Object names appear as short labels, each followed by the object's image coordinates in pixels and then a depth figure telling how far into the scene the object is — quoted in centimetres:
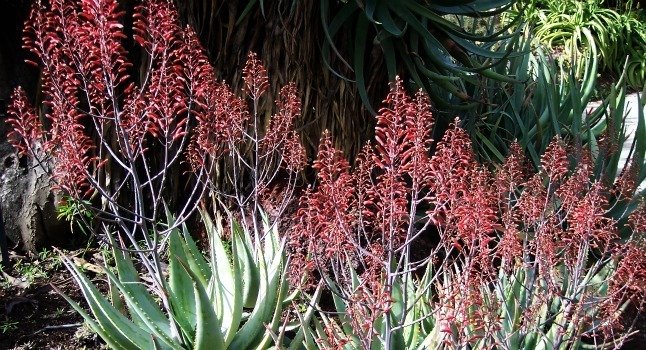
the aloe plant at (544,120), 425
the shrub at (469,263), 204
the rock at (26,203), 371
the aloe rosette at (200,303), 242
